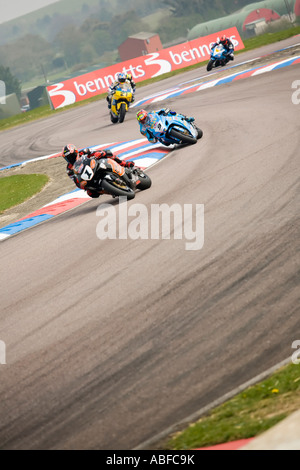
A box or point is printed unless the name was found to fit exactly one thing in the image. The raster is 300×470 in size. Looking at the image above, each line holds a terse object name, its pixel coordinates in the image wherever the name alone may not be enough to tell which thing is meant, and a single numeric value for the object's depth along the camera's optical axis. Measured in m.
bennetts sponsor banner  35.62
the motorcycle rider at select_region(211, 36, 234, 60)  30.64
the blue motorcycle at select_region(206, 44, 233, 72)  30.70
